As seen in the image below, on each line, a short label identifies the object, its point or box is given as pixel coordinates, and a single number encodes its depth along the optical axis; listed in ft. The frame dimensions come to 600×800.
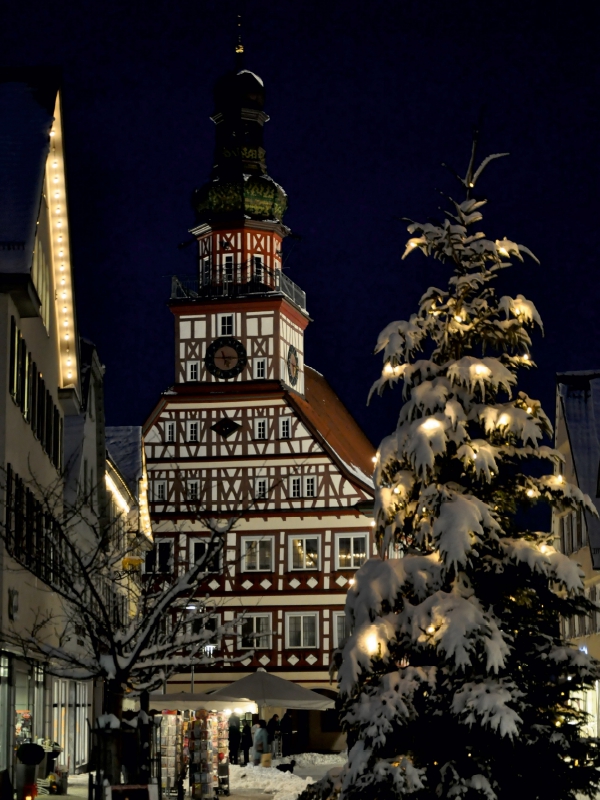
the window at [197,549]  206.32
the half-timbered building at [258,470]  202.18
